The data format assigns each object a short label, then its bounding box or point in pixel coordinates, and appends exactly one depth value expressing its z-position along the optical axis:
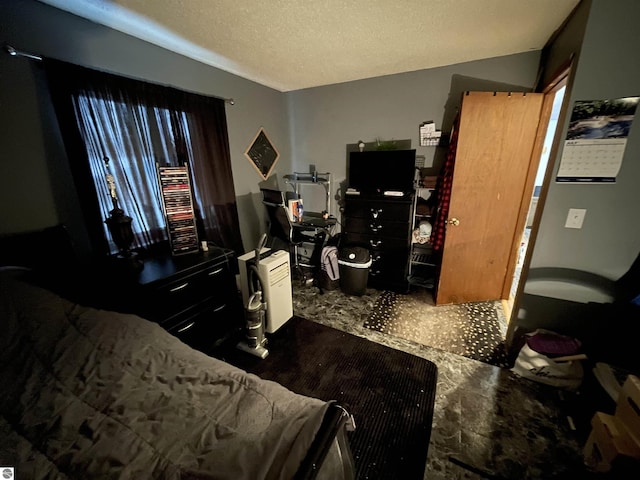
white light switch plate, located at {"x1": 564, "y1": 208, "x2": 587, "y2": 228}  1.49
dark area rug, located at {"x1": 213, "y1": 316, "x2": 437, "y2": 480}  1.26
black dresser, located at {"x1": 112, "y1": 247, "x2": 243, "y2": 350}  1.52
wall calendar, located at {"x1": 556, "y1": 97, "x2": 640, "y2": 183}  1.33
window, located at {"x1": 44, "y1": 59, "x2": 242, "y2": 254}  1.56
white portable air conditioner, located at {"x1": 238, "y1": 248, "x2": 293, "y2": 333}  1.98
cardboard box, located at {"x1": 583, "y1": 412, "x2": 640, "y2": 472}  1.00
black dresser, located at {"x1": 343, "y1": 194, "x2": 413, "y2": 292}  2.58
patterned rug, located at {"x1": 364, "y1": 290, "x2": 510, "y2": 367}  1.95
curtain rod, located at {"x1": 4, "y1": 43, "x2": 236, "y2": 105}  1.30
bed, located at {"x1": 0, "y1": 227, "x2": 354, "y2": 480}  0.66
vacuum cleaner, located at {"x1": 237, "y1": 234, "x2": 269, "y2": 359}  1.84
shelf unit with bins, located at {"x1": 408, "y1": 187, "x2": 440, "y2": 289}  2.74
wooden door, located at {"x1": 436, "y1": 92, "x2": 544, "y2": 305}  2.06
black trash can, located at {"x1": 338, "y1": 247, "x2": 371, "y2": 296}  2.64
